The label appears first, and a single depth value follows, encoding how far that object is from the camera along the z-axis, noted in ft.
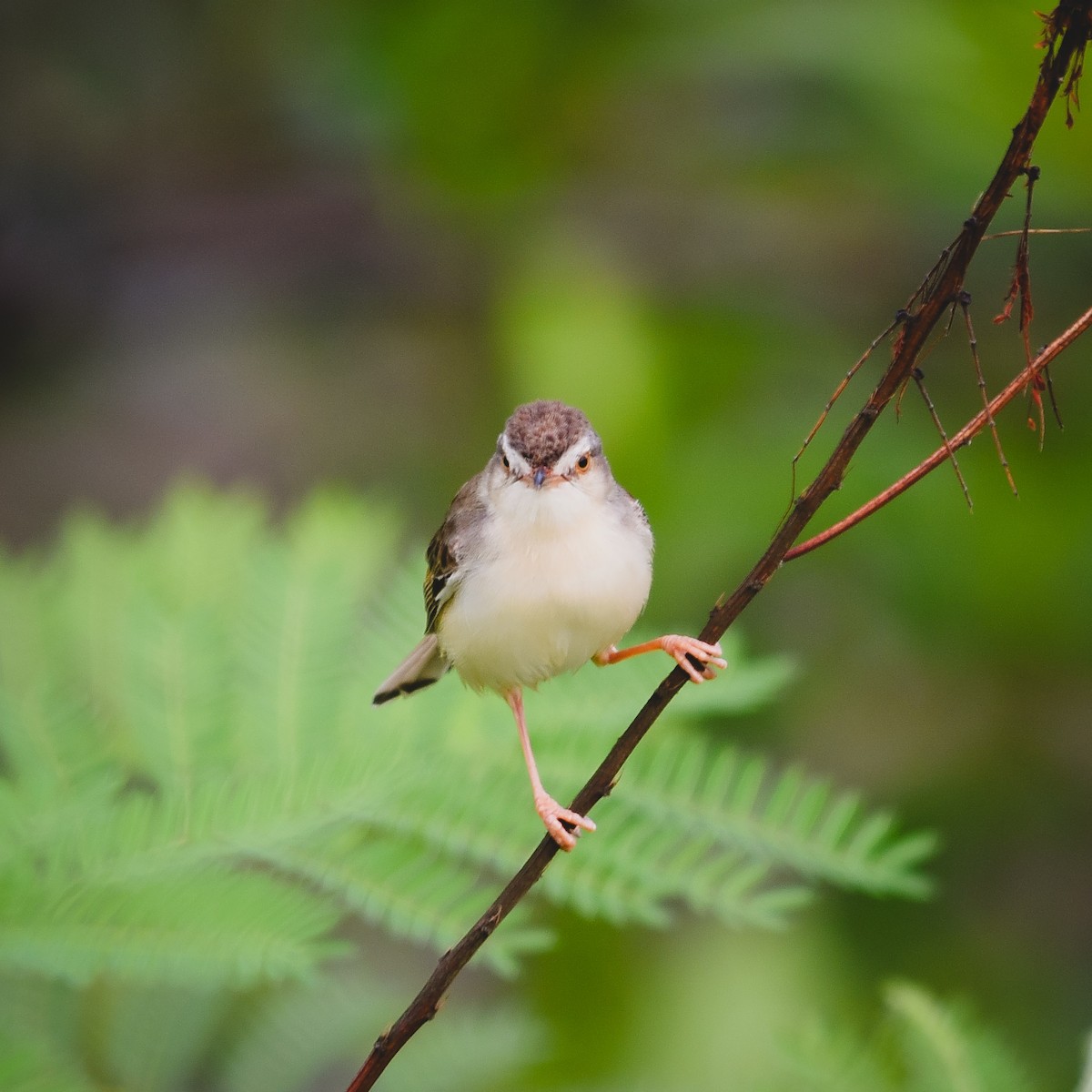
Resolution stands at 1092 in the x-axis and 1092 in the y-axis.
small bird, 11.07
